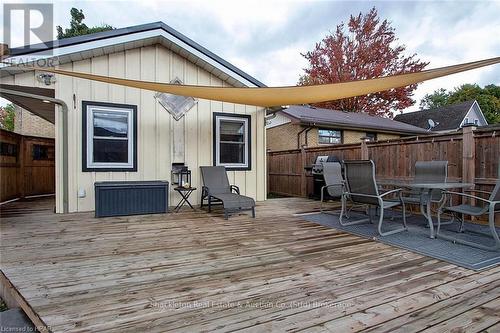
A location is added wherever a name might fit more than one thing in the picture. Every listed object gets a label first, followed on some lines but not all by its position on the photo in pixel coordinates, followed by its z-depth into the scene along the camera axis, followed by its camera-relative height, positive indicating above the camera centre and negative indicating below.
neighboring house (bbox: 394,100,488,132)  19.31 +3.74
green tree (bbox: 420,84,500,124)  26.08 +7.07
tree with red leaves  16.78 +7.02
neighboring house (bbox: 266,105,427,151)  11.05 +1.64
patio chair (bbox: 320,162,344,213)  5.57 -0.27
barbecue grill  7.36 -0.23
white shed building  5.24 +1.14
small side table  5.66 -0.66
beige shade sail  3.87 +1.34
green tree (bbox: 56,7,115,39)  16.03 +8.43
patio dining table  3.61 -0.37
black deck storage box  5.02 -0.63
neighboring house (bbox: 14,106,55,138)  11.65 +1.80
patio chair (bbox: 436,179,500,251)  3.06 -0.58
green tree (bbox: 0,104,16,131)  18.05 +3.53
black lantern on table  6.11 -0.22
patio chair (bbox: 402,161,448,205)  4.47 -0.18
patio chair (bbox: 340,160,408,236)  3.96 -0.37
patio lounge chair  5.05 -0.55
